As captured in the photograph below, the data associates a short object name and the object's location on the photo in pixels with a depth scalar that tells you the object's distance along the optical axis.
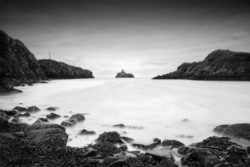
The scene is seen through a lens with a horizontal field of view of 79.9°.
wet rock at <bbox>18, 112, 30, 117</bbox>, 9.28
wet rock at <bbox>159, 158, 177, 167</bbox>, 4.00
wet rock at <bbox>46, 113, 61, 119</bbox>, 9.03
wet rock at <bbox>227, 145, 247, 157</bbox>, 4.41
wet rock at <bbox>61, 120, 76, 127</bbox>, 7.81
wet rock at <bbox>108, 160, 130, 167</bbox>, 3.84
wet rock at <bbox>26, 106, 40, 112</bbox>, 10.43
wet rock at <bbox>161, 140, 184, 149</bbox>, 5.52
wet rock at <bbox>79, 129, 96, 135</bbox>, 6.91
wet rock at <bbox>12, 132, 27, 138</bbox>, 5.54
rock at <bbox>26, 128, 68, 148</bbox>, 5.06
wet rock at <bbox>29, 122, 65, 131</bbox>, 6.10
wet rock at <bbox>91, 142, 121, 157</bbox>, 4.80
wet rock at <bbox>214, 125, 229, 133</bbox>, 6.82
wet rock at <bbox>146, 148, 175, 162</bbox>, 4.29
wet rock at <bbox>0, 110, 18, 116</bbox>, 9.14
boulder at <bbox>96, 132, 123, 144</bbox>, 5.98
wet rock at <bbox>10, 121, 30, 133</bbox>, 6.43
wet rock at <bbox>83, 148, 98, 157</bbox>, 4.49
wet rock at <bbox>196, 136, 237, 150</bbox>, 5.14
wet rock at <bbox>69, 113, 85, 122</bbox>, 8.59
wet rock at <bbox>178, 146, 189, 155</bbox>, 4.88
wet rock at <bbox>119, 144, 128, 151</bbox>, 5.35
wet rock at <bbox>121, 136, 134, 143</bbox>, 6.24
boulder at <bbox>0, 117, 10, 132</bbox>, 6.19
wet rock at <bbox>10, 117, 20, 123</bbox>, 7.75
